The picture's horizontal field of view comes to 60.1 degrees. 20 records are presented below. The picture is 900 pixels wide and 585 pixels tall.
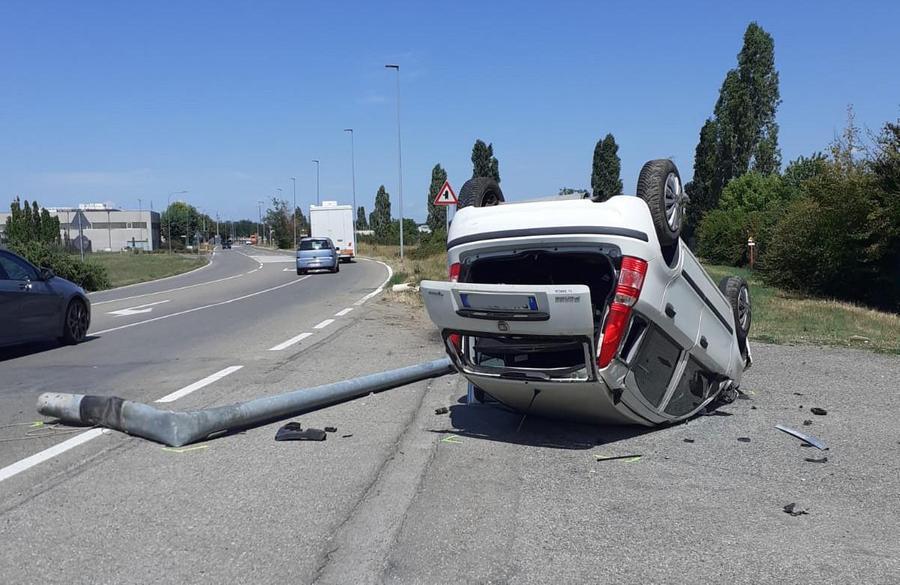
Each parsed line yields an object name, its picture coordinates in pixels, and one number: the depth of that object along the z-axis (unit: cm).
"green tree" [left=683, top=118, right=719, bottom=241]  5544
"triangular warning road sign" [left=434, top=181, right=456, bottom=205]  2208
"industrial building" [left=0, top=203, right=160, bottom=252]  12100
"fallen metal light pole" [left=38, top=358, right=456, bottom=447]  590
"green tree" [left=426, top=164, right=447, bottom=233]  8768
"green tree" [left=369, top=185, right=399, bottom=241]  12525
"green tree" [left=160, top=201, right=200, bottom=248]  13649
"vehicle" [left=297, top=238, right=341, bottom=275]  3809
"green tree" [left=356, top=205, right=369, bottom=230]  15638
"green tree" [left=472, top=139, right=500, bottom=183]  6775
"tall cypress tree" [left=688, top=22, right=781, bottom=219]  5109
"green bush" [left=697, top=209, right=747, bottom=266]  3681
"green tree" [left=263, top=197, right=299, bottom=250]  11306
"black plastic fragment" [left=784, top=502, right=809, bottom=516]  445
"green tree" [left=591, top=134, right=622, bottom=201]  6288
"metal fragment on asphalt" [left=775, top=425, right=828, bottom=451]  584
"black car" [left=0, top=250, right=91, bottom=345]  1082
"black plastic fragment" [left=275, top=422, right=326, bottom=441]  611
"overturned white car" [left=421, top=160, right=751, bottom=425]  528
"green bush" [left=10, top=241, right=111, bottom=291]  2794
